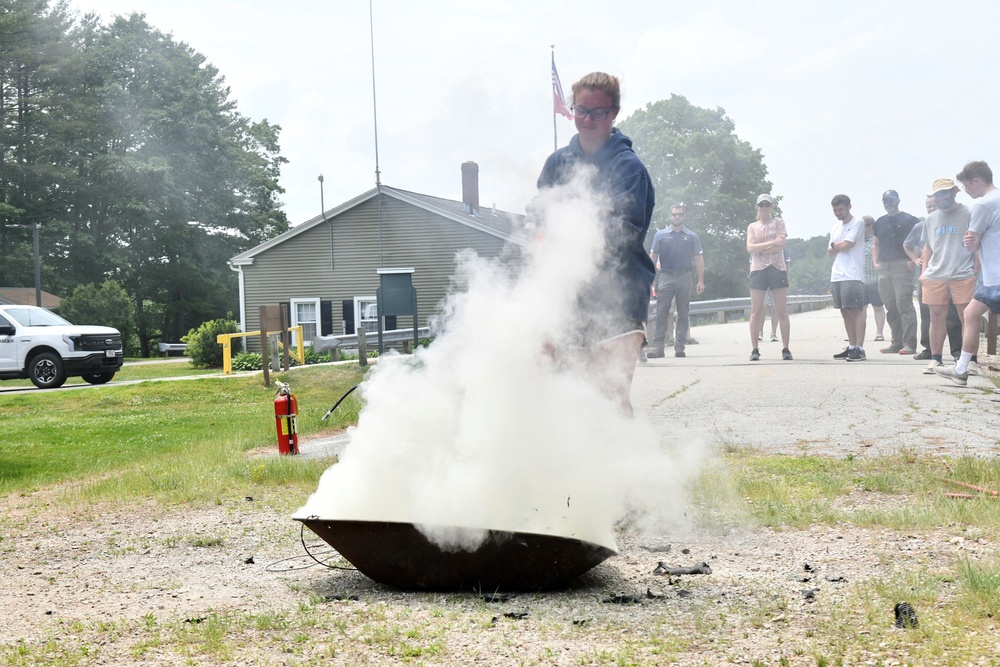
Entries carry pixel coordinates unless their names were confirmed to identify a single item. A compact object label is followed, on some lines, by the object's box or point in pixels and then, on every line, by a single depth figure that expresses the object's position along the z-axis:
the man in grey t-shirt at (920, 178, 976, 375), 10.30
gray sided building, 31.34
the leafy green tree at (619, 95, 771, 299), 61.88
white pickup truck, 20.83
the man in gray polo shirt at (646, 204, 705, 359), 14.88
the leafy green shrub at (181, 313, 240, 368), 27.19
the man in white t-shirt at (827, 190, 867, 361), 12.59
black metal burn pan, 3.75
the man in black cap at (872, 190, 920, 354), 13.57
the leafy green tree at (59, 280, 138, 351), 41.25
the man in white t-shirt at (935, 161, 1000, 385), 9.04
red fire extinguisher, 8.27
